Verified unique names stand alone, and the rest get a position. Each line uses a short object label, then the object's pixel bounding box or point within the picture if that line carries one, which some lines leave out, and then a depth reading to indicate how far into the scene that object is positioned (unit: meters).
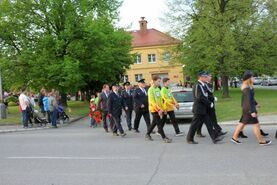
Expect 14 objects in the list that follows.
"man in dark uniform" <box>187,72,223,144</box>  11.99
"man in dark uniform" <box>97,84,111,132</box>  16.70
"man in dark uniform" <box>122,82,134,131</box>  18.16
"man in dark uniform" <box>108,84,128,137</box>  14.72
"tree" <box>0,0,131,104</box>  32.75
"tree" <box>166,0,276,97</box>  32.19
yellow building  78.44
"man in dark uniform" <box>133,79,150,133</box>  15.43
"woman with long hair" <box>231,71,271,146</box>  11.13
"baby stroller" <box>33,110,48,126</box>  21.69
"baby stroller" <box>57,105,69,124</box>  23.18
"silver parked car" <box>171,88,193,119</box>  19.22
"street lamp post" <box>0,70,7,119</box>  26.11
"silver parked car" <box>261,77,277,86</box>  73.31
